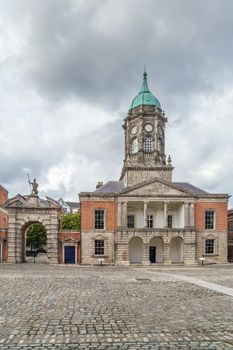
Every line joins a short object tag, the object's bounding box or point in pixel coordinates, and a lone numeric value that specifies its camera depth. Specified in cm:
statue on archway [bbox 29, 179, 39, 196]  4331
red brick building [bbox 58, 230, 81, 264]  4297
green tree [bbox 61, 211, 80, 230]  6912
